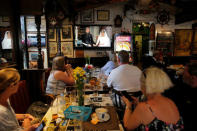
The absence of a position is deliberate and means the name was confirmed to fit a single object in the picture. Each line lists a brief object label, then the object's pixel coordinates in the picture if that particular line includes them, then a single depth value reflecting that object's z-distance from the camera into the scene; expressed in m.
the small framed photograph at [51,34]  6.47
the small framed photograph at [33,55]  6.19
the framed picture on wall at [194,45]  7.50
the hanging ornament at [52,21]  6.14
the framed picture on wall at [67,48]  6.68
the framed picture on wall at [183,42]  7.40
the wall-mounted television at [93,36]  6.69
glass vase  1.79
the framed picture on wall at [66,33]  6.54
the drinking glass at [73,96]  1.91
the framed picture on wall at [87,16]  6.68
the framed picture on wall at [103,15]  6.75
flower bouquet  1.79
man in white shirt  2.38
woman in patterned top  1.27
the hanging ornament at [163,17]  7.12
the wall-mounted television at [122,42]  6.48
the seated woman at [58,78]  2.69
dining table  1.37
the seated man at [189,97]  1.43
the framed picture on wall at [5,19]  2.96
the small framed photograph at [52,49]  6.57
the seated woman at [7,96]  1.33
